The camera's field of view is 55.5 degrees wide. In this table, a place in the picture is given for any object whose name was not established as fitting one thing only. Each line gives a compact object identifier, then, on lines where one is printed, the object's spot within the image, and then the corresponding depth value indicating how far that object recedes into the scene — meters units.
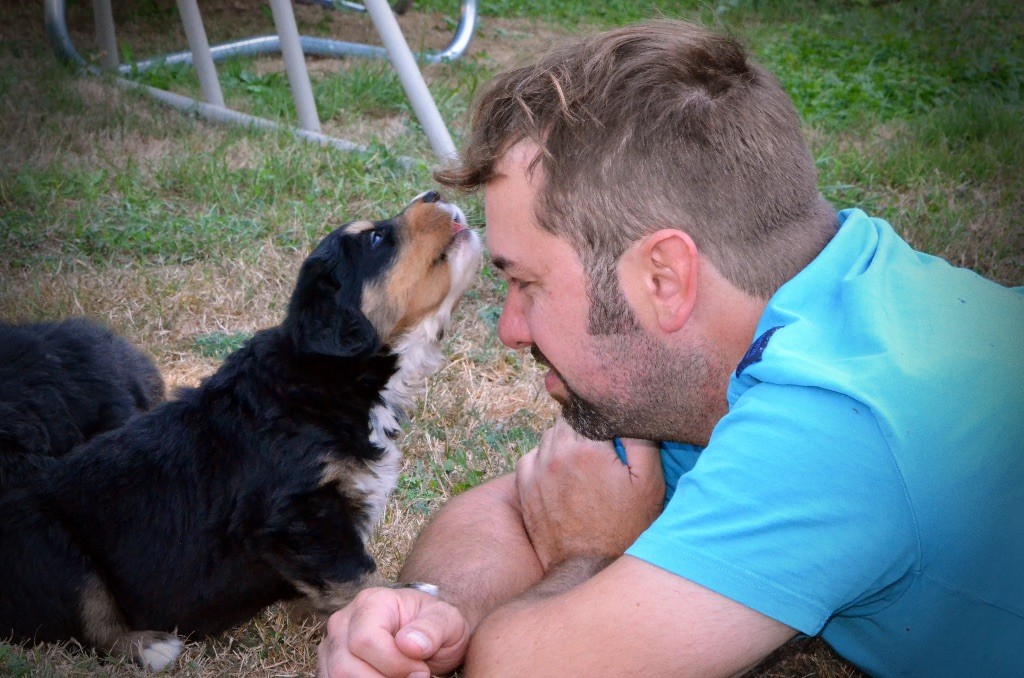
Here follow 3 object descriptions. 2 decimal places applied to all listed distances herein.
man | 1.54
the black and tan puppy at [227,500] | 2.63
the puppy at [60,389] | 2.82
